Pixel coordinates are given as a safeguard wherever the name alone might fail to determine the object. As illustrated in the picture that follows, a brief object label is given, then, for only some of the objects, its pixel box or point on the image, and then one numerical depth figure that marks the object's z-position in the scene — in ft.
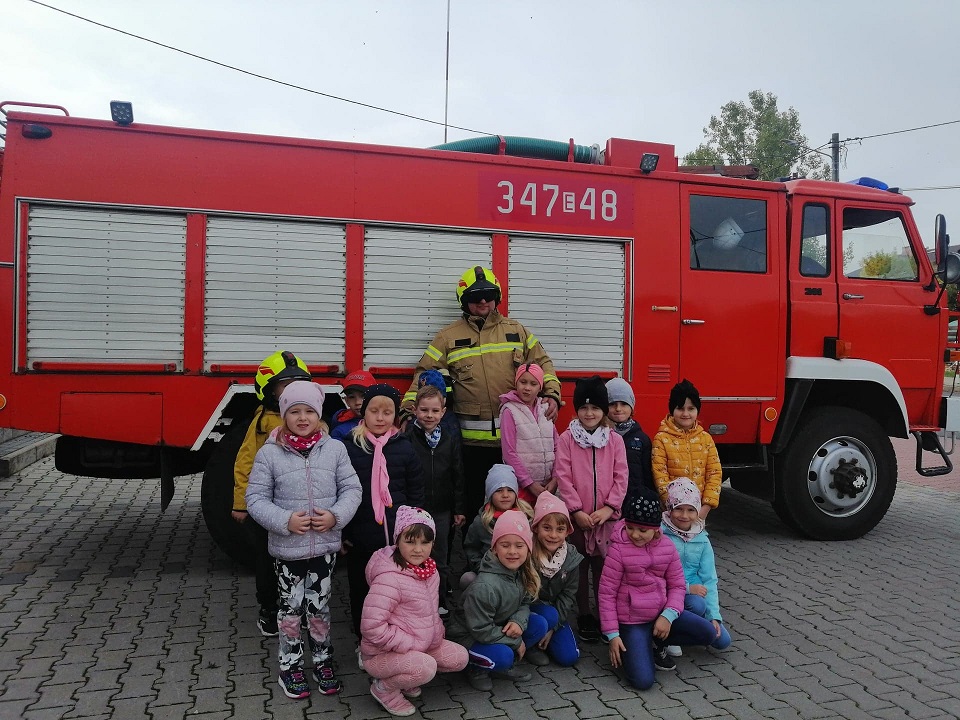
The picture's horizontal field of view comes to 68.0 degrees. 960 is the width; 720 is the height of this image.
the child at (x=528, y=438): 13.56
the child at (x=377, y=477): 11.64
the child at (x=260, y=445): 12.48
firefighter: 14.73
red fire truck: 13.97
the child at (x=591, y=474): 13.00
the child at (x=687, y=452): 14.06
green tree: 116.06
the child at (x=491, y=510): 12.04
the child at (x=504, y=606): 10.81
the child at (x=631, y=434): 13.82
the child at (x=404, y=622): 9.97
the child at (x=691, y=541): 12.49
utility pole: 90.11
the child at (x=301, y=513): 10.55
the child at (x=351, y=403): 12.94
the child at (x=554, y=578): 11.73
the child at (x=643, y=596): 11.25
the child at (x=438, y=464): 12.75
